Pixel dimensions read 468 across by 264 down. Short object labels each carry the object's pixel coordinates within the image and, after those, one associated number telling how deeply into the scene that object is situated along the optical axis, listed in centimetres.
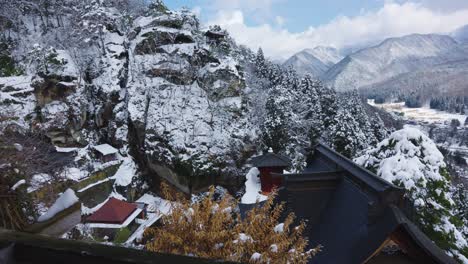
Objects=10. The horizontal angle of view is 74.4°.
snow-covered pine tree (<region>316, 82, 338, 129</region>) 4312
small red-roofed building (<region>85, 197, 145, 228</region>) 2418
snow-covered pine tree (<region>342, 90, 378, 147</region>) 3569
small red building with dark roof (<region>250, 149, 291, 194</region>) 2556
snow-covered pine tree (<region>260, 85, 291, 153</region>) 3562
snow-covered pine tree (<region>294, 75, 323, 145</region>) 3988
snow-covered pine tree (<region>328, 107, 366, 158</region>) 3215
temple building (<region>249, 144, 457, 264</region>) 622
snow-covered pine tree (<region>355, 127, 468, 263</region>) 942
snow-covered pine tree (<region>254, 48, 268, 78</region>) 5291
